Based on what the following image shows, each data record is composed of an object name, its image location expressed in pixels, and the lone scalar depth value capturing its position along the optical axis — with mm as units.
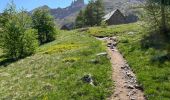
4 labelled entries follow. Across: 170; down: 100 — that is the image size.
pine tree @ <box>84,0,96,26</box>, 46693
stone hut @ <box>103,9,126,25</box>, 46680
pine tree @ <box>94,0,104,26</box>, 46087
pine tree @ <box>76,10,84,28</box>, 49525
